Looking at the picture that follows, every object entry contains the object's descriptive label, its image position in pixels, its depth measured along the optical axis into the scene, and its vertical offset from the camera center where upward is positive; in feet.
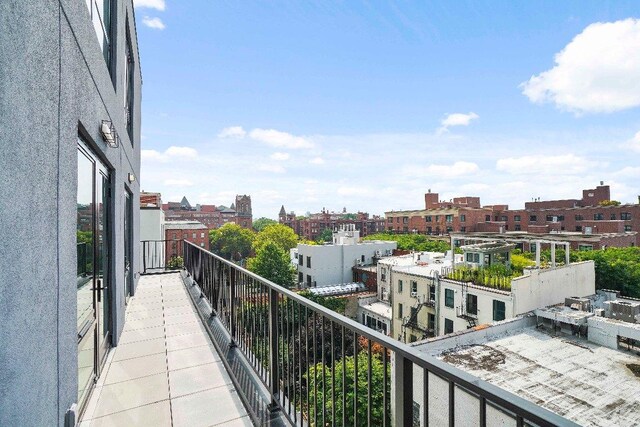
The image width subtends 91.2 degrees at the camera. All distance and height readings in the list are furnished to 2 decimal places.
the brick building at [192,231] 149.48 -6.94
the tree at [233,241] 209.36 -16.17
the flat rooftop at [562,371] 26.65 -16.51
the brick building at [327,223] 258.78 -6.17
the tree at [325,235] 245.39 -15.32
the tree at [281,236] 173.17 -11.03
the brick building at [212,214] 296.94 +3.37
